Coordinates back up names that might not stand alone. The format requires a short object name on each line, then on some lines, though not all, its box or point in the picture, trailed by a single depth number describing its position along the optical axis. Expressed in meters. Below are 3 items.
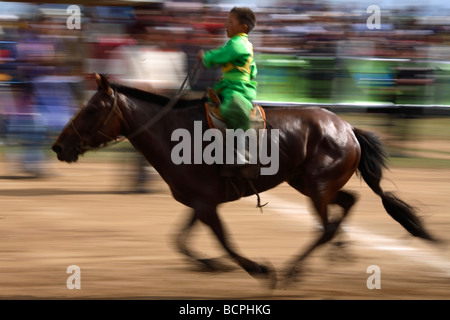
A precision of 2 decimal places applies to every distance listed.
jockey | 10.55
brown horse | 10.73
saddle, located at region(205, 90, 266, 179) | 10.80
